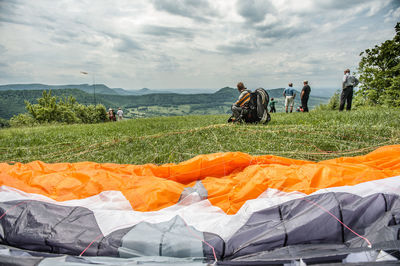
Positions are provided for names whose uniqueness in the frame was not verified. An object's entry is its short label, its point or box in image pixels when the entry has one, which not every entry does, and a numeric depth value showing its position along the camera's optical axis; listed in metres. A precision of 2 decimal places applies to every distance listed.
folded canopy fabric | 1.81
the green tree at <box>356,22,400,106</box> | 24.52
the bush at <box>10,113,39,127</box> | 64.89
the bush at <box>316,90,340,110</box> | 56.91
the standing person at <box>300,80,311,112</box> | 14.56
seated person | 8.48
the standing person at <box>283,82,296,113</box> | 16.14
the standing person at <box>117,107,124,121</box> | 31.56
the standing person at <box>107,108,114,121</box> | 28.62
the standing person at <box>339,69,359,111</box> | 11.63
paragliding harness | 8.50
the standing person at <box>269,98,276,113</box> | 20.39
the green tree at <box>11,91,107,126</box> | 65.31
